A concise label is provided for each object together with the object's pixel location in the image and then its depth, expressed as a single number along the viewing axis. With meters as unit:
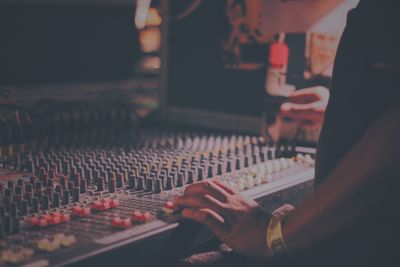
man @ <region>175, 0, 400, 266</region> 0.96
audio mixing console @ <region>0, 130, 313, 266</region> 0.97
